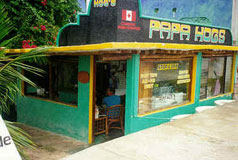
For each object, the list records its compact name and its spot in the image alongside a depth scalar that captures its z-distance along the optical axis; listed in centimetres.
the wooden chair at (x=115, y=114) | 727
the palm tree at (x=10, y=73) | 322
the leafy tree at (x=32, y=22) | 895
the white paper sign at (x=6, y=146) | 246
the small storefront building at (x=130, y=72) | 598
